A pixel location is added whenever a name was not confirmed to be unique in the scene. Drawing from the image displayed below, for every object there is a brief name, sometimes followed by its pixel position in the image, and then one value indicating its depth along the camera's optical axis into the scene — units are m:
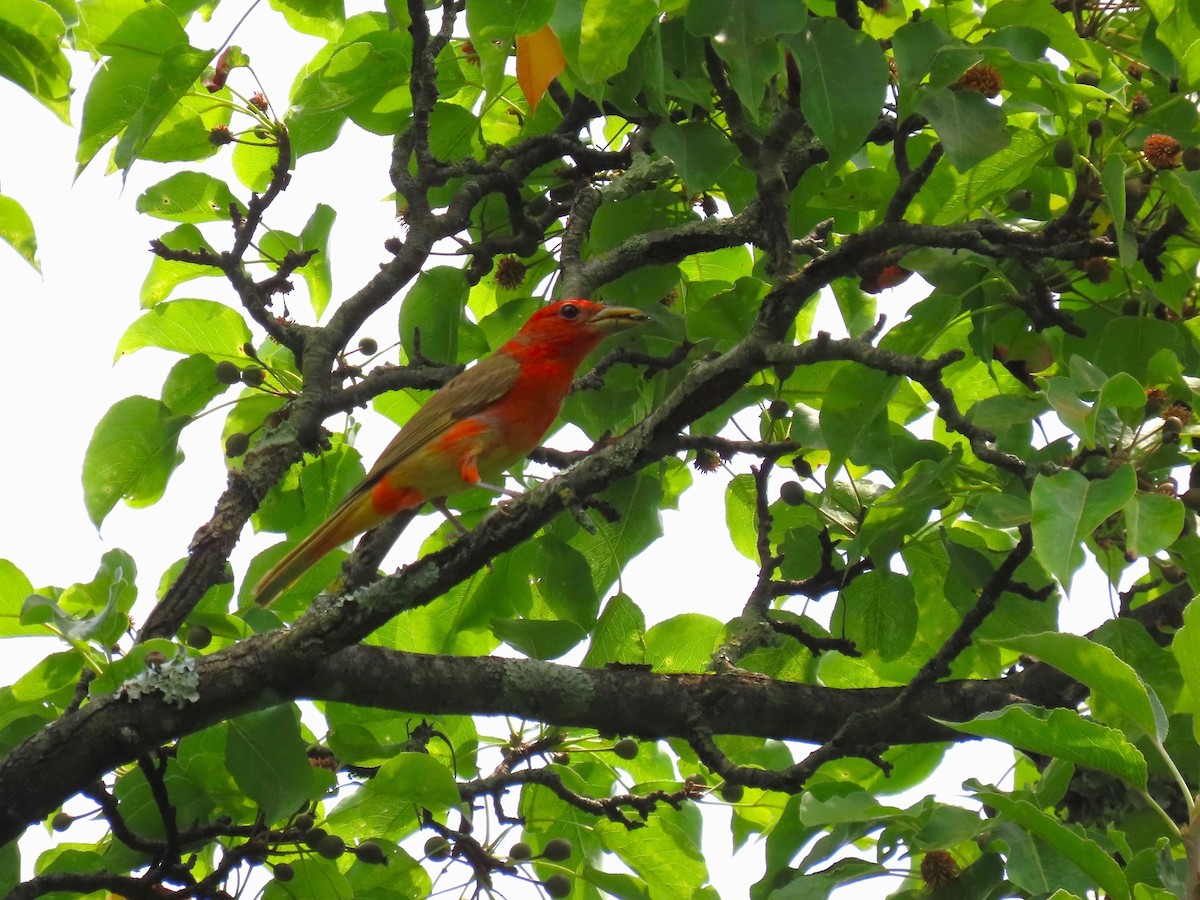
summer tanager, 9.70
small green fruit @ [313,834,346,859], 7.64
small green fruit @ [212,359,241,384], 9.20
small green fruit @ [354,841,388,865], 7.88
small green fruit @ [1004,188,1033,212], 8.17
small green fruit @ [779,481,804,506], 8.45
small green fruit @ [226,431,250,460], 9.55
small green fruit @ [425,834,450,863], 8.08
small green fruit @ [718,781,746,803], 8.44
